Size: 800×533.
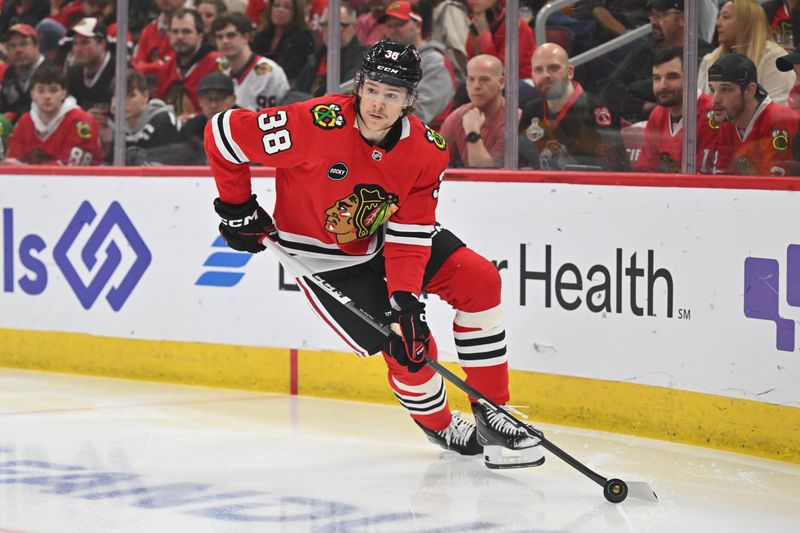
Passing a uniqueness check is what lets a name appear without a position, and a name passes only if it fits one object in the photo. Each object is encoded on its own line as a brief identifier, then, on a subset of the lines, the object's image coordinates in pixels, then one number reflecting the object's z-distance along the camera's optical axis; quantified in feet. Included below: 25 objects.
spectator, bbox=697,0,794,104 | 25.84
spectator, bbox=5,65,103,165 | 36.14
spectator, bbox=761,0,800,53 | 25.45
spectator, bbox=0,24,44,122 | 37.42
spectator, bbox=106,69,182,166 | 35.14
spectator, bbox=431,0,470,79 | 30.89
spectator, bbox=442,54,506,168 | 30.45
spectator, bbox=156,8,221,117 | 35.01
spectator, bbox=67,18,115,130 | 35.96
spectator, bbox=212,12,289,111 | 33.76
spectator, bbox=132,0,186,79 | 35.22
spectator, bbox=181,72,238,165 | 34.50
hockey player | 22.33
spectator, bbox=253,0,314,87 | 33.27
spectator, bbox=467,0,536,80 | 29.94
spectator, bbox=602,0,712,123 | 27.71
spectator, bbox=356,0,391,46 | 32.27
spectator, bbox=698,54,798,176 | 25.85
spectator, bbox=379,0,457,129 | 31.32
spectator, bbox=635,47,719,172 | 27.68
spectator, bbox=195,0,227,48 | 34.78
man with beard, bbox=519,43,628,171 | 28.73
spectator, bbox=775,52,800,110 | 25.50
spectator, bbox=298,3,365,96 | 32.63
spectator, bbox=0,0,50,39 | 37.42
